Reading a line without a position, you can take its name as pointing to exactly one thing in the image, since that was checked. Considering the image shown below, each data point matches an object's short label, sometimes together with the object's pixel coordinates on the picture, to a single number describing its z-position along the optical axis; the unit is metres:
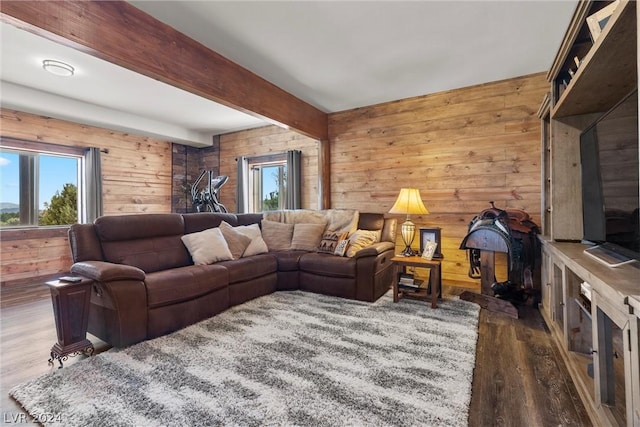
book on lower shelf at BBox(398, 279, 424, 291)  3.08
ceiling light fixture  3.03
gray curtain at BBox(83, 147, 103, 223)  4.70
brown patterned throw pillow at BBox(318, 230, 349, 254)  3.54
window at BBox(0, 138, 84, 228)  4.15
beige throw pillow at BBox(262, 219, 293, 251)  3.87
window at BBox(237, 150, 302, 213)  5.53
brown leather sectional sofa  2.12
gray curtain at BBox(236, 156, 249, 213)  5.71
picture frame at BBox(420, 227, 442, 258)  3.17
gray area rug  1.44
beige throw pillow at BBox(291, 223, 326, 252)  3.76
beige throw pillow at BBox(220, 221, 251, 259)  3.30
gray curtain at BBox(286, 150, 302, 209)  5.04
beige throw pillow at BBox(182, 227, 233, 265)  2.98
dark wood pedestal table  1.92
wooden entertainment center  1.19
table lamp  3.26
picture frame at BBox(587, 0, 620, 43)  1.46
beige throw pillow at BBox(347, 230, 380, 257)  3.41
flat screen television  1.43
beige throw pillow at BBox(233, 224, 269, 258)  3.46
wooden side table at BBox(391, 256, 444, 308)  2.89
